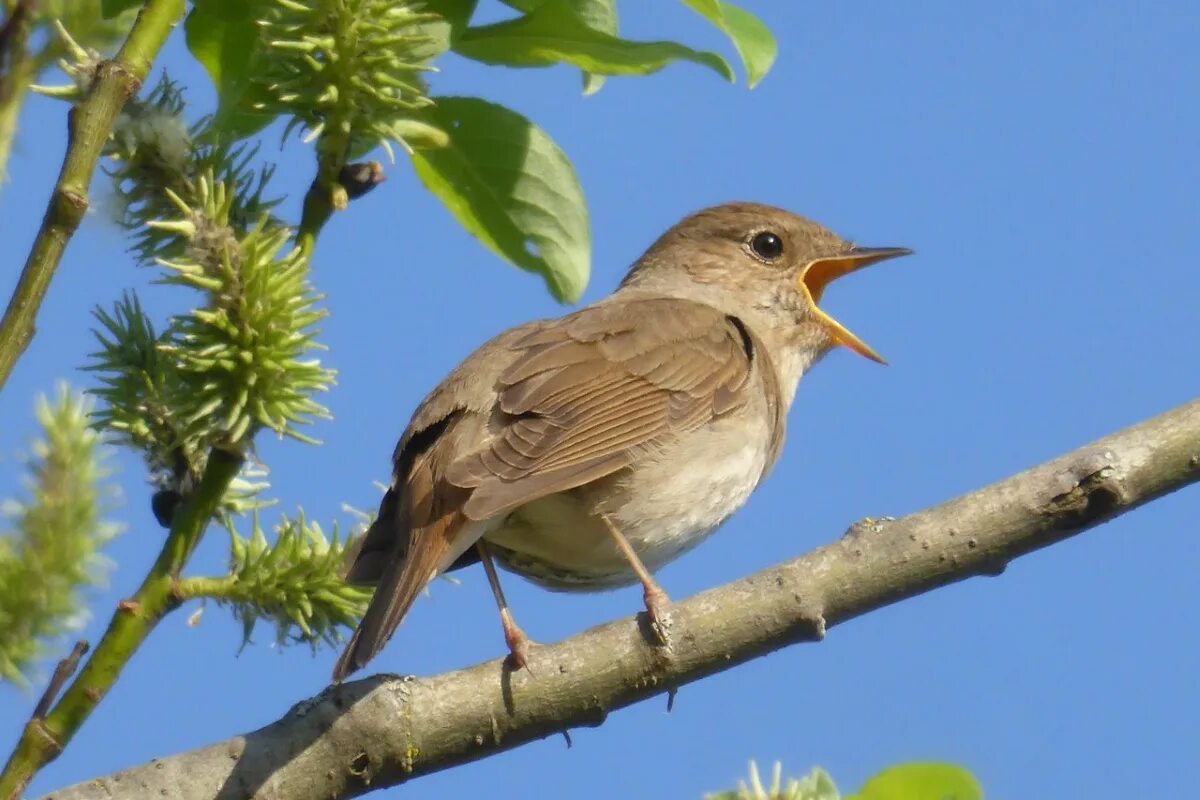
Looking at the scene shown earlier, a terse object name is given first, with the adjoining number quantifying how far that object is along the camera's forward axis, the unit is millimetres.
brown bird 7406
